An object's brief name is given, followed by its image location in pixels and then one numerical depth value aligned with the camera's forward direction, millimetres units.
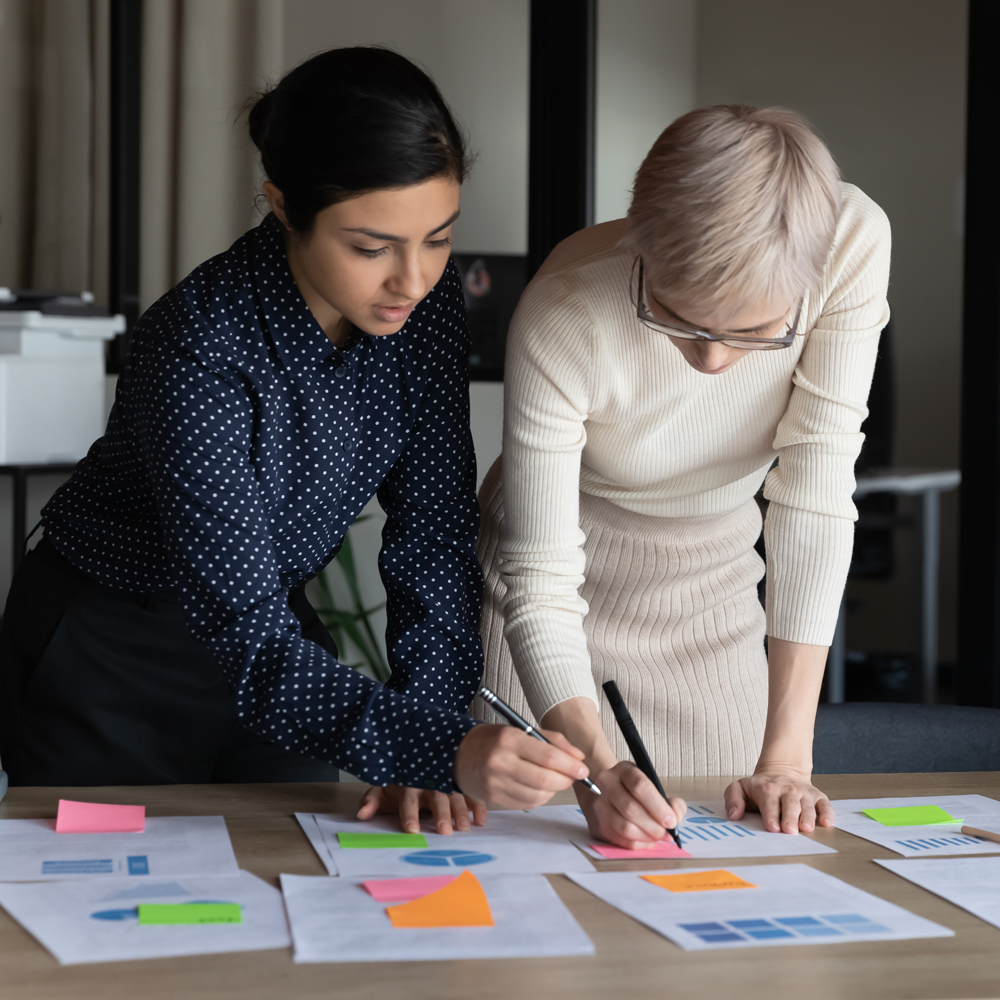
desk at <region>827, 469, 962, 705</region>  2754
